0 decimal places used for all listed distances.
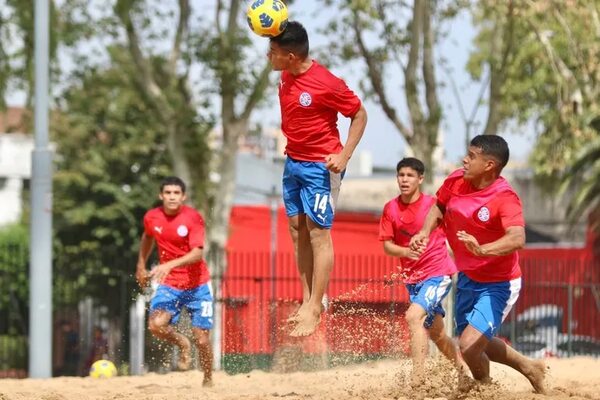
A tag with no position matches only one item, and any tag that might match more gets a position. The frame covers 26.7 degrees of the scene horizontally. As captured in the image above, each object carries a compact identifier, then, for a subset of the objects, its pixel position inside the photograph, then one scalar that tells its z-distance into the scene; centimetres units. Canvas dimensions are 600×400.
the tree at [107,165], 3350
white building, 4506
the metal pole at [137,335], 1962
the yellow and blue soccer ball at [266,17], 1001
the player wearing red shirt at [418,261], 1153
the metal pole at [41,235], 1684
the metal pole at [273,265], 1667
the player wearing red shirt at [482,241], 994
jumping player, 1022
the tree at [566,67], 2203
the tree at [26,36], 2303
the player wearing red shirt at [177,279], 1309
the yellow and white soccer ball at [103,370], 1519
